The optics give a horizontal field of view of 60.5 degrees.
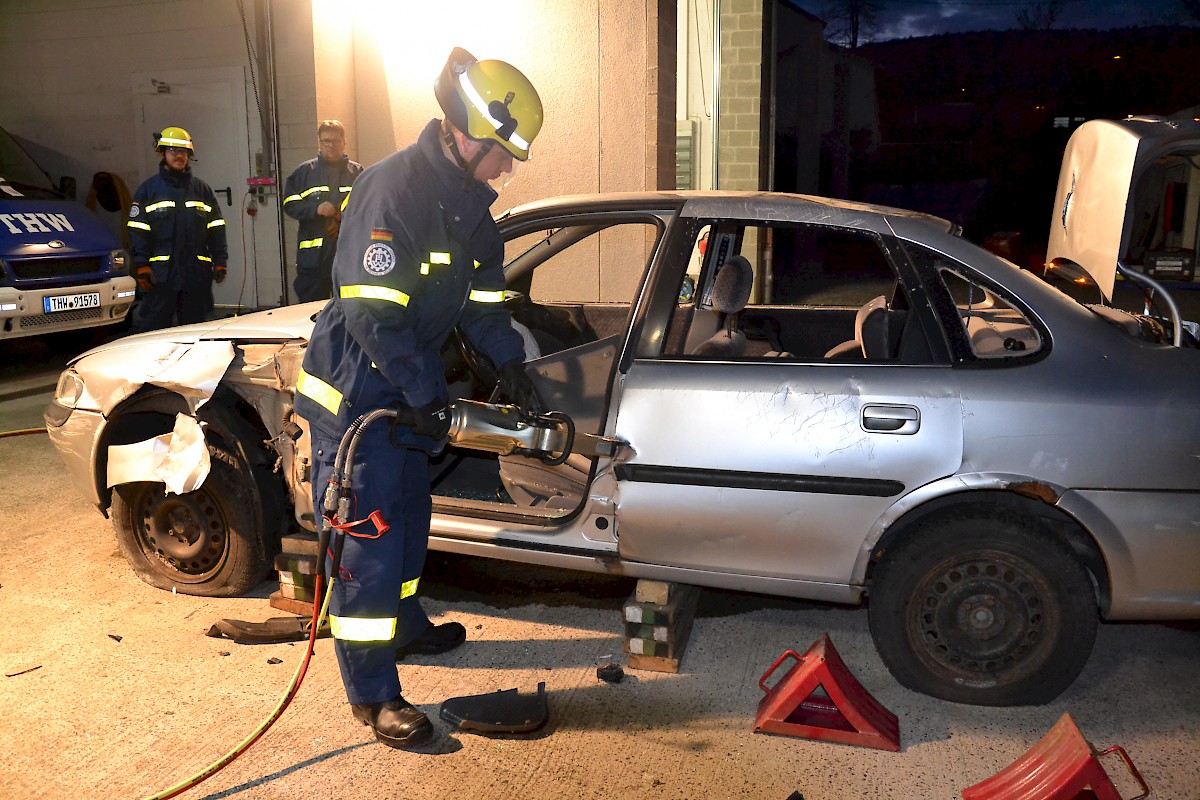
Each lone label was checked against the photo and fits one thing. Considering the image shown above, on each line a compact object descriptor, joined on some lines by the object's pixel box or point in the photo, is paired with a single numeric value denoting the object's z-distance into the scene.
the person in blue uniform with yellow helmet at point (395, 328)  2.93
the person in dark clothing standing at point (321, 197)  7.61
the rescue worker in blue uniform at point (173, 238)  7.39
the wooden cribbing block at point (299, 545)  3.88
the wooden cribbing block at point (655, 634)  3.52
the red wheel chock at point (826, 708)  3.08
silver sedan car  3.07
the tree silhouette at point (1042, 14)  47.06
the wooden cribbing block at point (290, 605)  3.97
